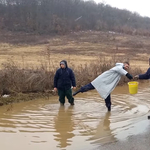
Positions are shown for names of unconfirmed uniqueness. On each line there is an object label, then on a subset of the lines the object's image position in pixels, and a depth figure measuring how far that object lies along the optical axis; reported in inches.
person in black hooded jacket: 346.0
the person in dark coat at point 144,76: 299.7
